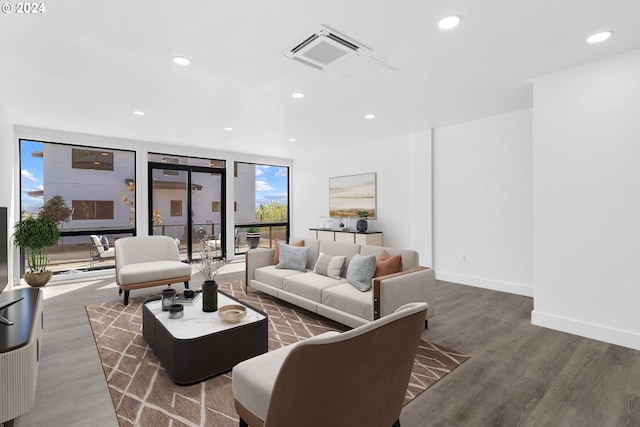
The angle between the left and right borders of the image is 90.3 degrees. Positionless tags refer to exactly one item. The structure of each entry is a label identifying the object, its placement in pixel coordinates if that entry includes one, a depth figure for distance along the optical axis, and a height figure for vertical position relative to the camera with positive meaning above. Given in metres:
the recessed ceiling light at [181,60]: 2.76 +1.37
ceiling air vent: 2.45 +1.37
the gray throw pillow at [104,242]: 5.83 -0.49
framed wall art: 6.59 +0.42
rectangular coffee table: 2.27 -0.97
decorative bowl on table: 2.53 -0.80
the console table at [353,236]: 6.13 -0.44
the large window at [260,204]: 7.80 +0.28
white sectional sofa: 2.81 -0.76
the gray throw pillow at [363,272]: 3.21 -0.60
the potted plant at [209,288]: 2.87 -0.66
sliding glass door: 6.52 +0.27
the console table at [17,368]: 1.65 -0.82
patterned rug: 1.93 -1.20
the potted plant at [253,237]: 7.89 -0.56
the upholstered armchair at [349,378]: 1.09 -0.61
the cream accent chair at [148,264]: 4.09 -0.70
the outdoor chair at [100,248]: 5.76 -0.59
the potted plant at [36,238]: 4.38 -0.32
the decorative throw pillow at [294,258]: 4.26 -0.59
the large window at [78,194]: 5.36 +0.39
